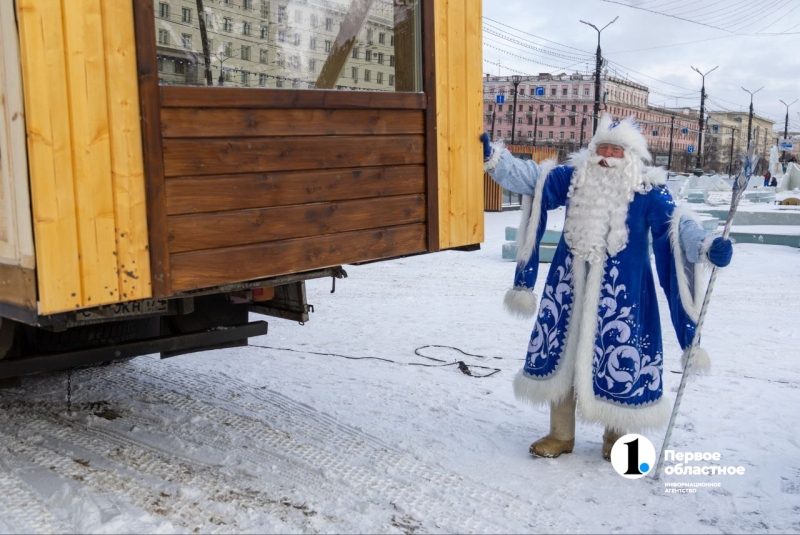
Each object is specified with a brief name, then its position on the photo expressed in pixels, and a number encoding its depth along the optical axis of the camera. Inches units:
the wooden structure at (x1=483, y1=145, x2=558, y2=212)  810.2
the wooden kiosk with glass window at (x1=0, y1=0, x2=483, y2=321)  106.0
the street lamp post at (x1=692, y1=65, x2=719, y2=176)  1747.0
